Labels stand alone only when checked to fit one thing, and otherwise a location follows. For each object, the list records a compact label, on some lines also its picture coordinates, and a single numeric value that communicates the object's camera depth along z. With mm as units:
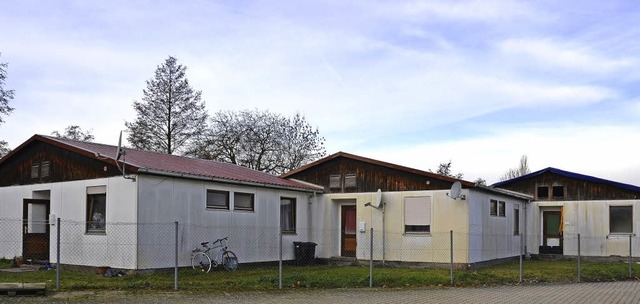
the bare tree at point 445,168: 49156
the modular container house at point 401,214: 20958
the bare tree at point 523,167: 65981
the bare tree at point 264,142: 44750
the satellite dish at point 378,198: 21998
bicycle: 18266
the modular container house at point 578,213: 26391
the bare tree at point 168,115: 39312
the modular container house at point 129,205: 17203
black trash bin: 22141
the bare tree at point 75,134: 46188
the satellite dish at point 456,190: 20312
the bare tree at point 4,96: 31777
